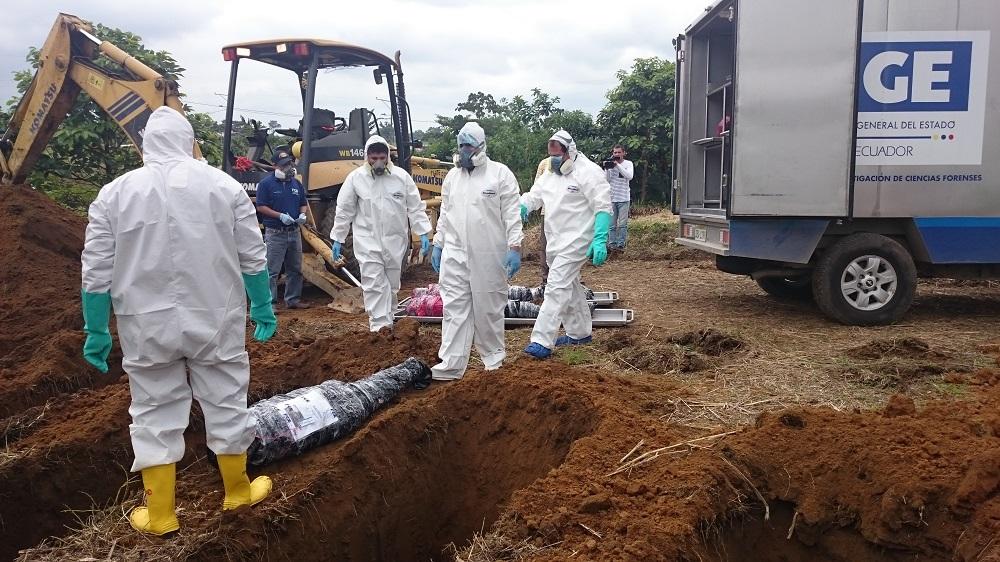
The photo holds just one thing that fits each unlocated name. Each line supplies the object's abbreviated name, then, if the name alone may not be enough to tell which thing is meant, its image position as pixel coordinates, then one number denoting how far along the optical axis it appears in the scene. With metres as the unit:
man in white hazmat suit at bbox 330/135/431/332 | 6.71
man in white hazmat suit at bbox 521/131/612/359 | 6.10
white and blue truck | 6.36
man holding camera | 12.25
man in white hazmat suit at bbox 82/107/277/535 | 3.21
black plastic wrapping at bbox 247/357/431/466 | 3.96
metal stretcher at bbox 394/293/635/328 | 7.41
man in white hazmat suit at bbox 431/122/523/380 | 5.38
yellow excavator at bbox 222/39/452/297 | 8.62
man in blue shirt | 8.09
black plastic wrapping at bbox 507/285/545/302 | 7.99
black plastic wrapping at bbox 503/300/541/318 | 7.61
